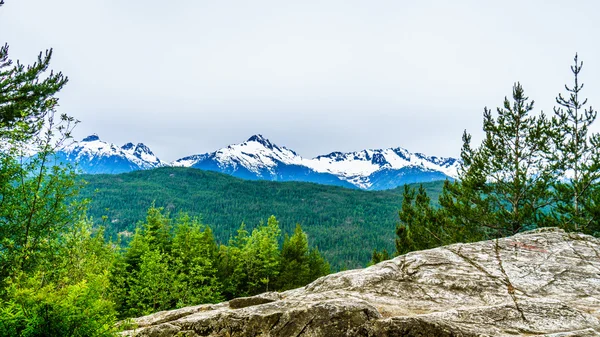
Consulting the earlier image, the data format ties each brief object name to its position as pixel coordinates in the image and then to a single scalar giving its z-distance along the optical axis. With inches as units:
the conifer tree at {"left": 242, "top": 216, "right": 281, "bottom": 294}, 1450.0
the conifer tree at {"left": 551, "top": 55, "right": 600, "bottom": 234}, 780.6
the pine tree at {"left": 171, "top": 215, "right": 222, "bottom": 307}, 1062.4
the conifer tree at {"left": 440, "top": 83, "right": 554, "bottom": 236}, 849.5
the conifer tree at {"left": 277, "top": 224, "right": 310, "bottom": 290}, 1573.6
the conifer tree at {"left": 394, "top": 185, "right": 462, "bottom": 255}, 991.0
